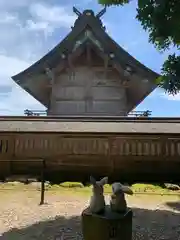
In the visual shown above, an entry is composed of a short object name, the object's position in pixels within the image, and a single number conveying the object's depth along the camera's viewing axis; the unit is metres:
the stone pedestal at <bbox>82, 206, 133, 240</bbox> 2.52
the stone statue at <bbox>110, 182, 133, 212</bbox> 2.62
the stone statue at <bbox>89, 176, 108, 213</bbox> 2.62
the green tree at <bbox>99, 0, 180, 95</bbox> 3.18
